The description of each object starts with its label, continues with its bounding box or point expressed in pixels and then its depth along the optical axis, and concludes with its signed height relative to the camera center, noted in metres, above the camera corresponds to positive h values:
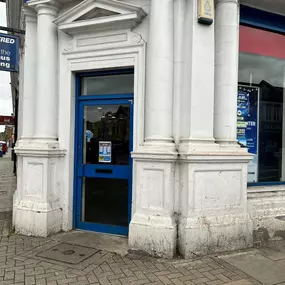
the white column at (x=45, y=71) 5.31 +1.20
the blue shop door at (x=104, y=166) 5.18 -0.40
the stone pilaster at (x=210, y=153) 4.38 -0.14
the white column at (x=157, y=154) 4.37 -0.16
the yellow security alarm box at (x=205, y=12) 4.50 +1.91
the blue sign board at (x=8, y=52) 5.97 +1.72
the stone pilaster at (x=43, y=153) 5.15 -0.20
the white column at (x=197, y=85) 4.53 +0.85
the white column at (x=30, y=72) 5.67 +1.26
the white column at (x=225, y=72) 4.85 +1.13
